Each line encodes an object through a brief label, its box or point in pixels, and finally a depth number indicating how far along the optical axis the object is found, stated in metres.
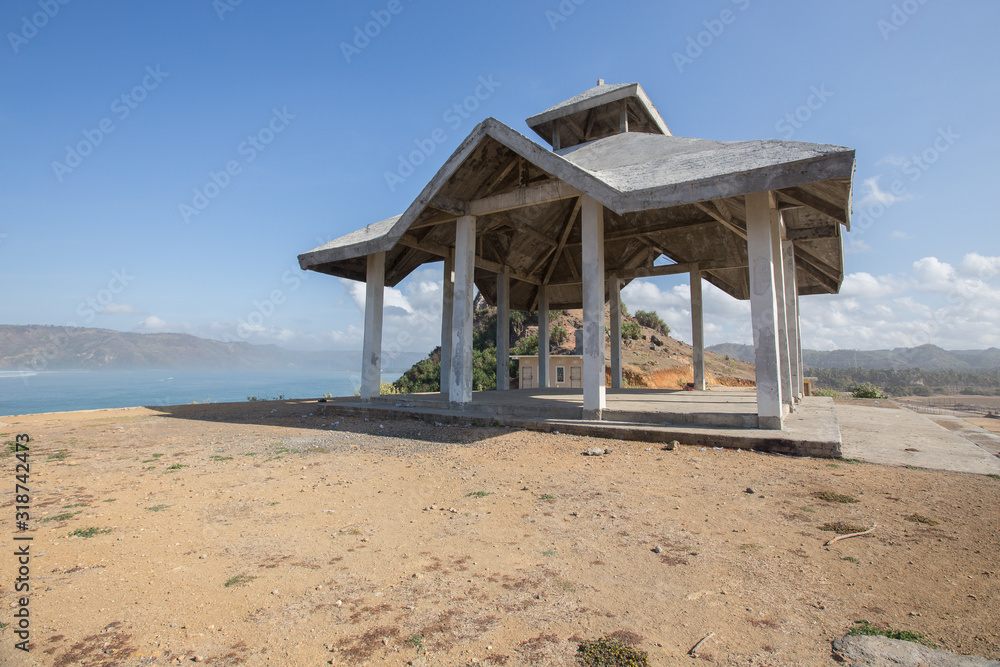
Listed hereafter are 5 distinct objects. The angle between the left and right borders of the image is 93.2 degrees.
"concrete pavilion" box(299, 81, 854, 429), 7.88
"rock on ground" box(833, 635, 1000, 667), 2.26
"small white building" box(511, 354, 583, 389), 22.97
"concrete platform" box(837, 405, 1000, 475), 6.56
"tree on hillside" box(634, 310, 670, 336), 52.75
